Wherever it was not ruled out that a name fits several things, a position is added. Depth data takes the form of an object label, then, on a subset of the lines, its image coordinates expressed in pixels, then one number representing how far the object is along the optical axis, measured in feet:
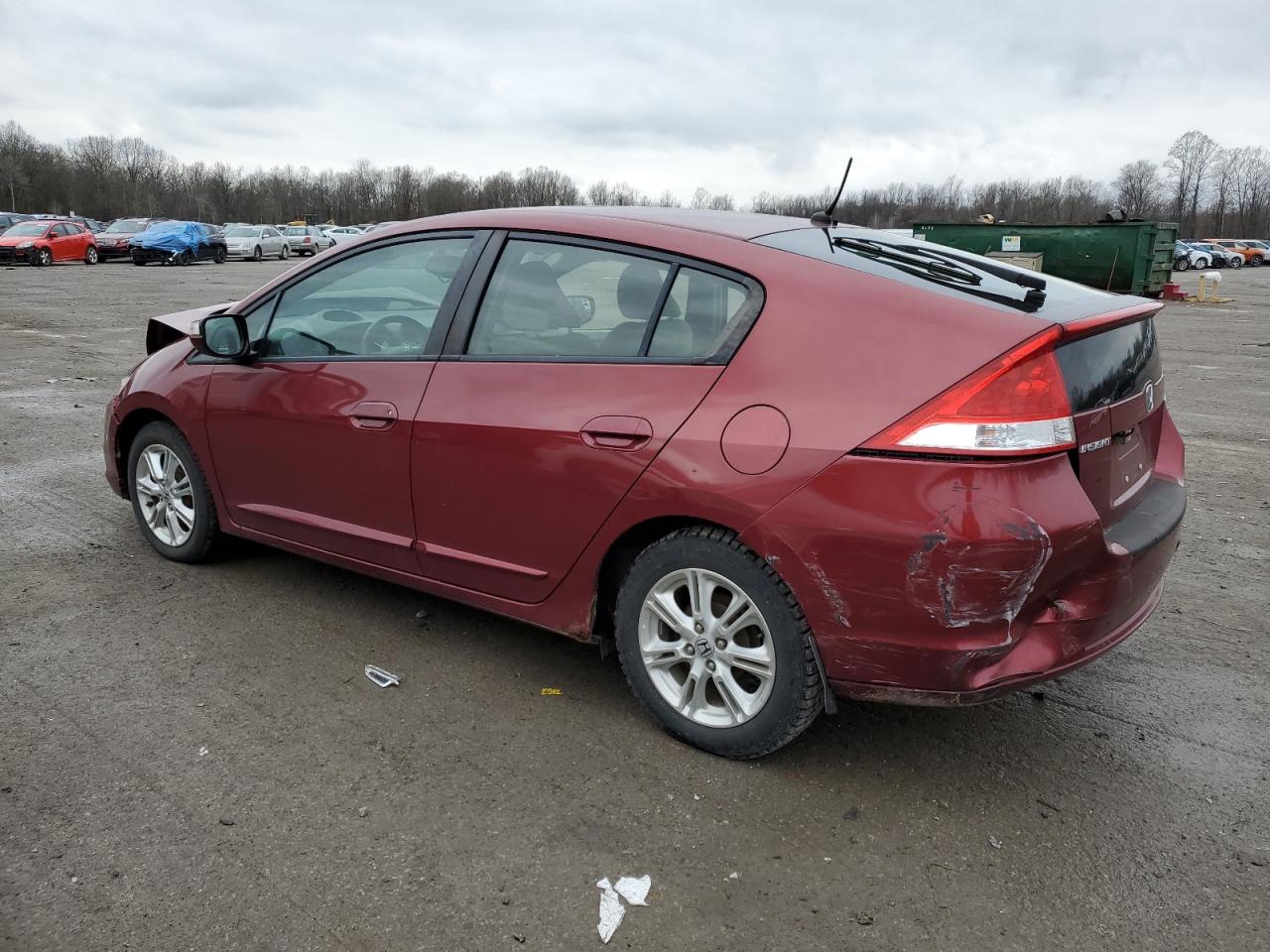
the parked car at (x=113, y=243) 120.47
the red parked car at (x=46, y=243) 106.63
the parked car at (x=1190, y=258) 176.96
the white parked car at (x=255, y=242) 136.26
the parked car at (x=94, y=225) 127.03
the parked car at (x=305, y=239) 151.23
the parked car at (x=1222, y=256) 194.90
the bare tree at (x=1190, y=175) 351.87
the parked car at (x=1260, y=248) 219.20
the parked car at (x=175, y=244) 117.29
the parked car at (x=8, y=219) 139.21
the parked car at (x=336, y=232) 176.86
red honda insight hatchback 8.46
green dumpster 79.30
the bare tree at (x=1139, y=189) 354.74
